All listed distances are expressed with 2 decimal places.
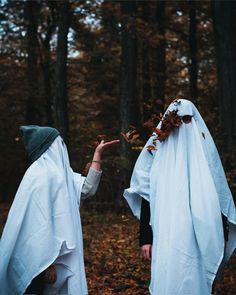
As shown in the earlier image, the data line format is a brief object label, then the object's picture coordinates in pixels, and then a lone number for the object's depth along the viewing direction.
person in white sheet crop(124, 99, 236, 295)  3.85
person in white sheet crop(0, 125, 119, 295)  3.66
